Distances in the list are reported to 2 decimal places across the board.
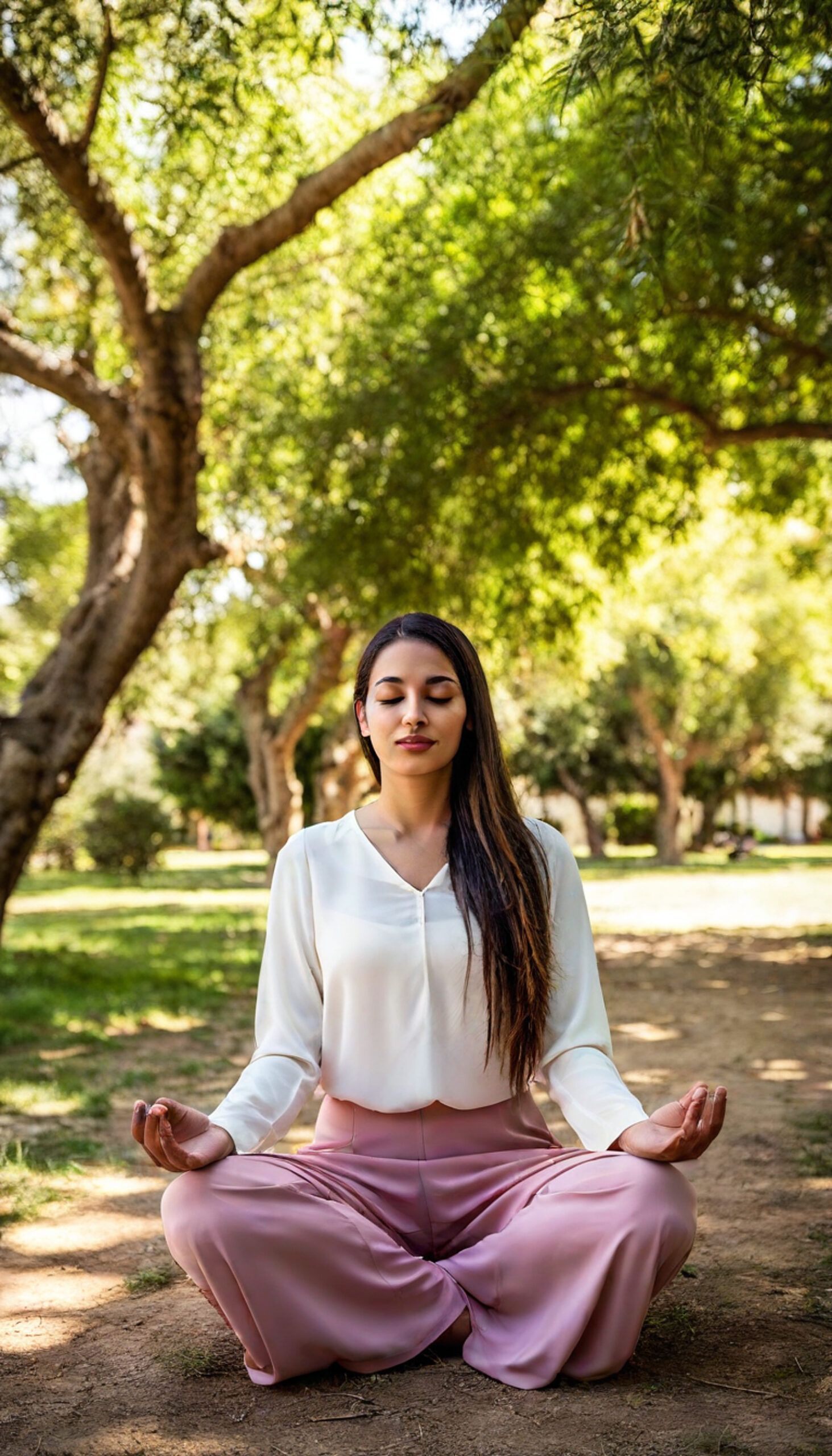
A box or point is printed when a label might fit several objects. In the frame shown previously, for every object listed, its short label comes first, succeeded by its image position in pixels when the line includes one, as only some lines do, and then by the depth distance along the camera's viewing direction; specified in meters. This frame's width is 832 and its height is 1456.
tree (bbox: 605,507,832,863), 22.00
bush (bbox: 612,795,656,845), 43.59
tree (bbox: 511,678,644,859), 34.38
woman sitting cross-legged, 2.73
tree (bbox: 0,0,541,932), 6.41
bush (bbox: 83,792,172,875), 25.45
